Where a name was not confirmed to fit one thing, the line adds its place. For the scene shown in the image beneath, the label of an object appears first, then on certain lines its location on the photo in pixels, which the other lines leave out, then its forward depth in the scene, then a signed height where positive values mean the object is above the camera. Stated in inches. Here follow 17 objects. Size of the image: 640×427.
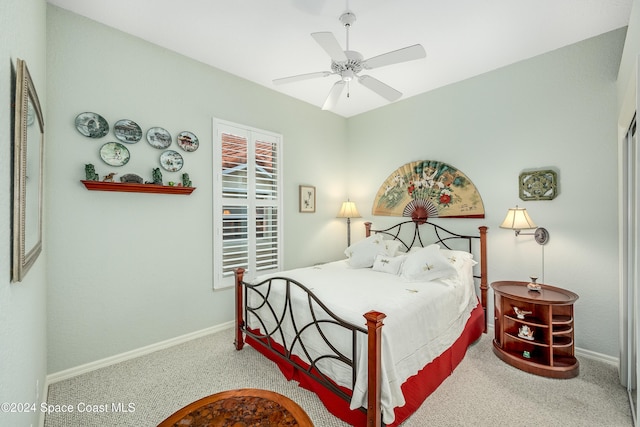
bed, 68.4 -32.8
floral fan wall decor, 137.7 +11.6
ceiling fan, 77.5 +46.0
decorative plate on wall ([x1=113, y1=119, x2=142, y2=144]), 102.8 +31.1
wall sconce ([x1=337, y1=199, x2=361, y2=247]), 176.1 +2.5
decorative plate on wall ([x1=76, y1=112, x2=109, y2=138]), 95.5 +31.0
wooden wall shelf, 95.0 +9.9
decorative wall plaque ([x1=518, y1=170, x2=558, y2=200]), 112.7 +12.6
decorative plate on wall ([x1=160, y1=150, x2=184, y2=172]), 114.0 +22.2
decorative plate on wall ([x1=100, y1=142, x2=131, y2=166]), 99.9 +22.0
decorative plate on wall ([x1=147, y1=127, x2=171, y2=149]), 110.5 +30.8
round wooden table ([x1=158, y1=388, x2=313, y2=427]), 50.4 -37.1
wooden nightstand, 94.7 -41.4
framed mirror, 37.1 +5.9
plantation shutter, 131.2 +6.9
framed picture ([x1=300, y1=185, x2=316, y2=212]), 165.2 +10.0
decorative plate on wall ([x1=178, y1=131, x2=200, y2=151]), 118.9 +31.5
